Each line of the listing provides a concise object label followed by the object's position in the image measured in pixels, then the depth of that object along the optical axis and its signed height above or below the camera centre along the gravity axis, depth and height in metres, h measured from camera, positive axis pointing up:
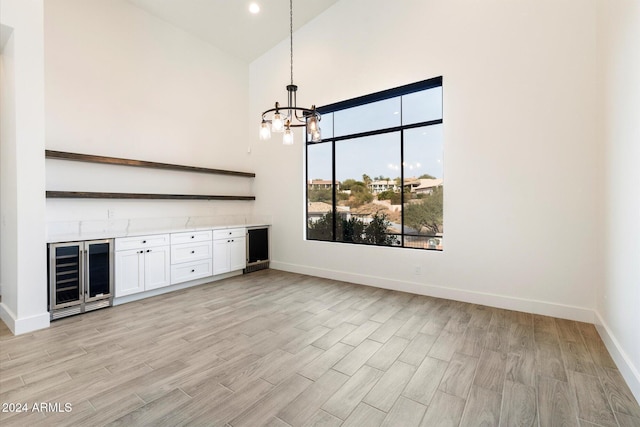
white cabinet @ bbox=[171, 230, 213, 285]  4.45 -0.66
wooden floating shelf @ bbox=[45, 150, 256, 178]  3.73 +0.79
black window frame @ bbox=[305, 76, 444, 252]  4.27 +1.36
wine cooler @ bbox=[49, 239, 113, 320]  3.30 -0.73
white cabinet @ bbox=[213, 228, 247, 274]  5.04 -0.64
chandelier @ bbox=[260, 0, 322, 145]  3.03 +0.96
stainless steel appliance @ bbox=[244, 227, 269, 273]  5.61 -0.68
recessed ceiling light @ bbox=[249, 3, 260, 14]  4.83 +3.44
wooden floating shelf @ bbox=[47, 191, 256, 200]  3.73 +0.29
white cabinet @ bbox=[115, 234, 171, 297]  3.83 -0.68
